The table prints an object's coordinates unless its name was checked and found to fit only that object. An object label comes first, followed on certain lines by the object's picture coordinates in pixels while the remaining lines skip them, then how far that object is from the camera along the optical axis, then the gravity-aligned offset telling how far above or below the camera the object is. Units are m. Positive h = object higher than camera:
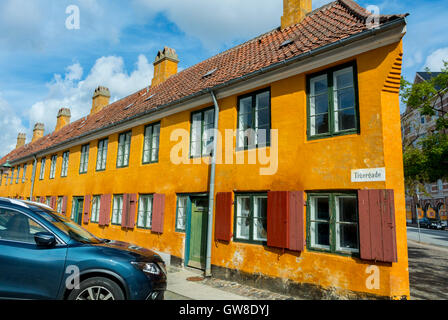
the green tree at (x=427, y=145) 9.38 +2.15
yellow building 5.62 +0.99
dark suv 3.71 -0.87
